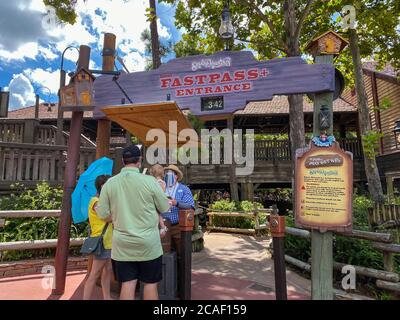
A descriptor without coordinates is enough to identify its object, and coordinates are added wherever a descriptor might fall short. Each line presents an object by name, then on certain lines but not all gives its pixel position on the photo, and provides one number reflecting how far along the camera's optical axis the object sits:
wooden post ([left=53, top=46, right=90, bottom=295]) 4.51
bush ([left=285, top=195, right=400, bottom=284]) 5.14
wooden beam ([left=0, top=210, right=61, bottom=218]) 5.56
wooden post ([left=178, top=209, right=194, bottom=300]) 3.99
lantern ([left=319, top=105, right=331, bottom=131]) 4.10
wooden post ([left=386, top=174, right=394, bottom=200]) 8.69
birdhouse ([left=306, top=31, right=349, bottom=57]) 4.20
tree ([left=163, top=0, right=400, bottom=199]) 9.85
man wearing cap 2.78
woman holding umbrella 3.52
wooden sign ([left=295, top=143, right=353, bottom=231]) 3.84
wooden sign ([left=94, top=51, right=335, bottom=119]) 4.28
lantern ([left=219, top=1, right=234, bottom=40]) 5.35
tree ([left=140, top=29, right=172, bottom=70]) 17.75
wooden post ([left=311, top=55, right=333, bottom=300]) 3.99
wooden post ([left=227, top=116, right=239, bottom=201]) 15.03
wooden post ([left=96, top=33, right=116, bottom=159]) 5.30
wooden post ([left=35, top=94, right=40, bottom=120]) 15.99
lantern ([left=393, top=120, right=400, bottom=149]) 9.97
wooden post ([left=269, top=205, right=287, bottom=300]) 3.89
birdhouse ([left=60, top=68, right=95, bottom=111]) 4.57
